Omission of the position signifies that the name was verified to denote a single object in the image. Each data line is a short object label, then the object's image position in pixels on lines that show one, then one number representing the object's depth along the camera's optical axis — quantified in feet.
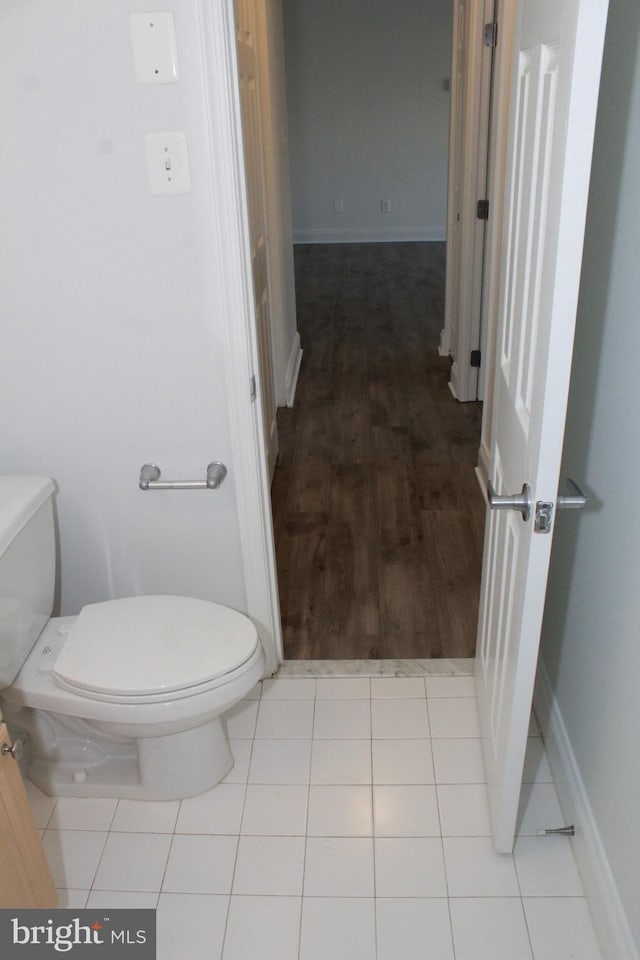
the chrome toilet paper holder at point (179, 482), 6.24
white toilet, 5.51
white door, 3.48
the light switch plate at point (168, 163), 5.40
